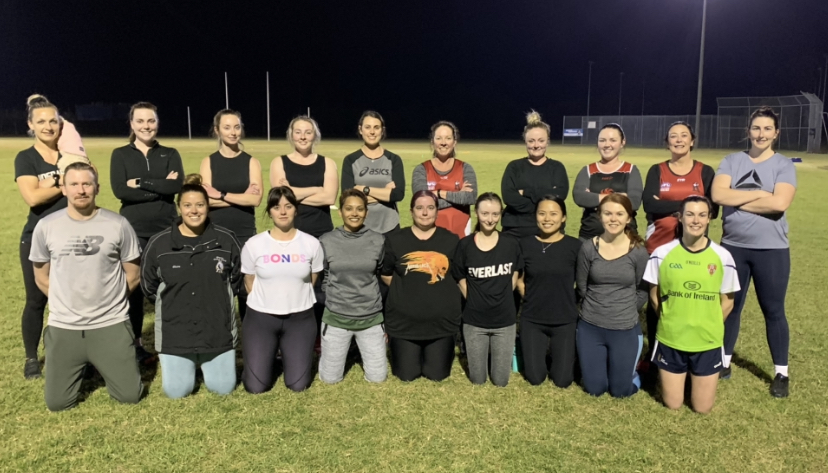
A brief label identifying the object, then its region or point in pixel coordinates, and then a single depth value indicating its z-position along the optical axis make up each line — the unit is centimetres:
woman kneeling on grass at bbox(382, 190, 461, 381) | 469
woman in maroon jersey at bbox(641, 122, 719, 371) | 468
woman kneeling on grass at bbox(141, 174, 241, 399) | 427
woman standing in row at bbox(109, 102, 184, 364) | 471
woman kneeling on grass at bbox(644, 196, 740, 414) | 406
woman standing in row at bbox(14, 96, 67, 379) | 442
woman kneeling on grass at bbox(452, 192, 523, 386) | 461
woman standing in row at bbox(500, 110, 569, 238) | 513
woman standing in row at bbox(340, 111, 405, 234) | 520
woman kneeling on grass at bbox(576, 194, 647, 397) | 435
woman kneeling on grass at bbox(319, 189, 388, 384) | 466
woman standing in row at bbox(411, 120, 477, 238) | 514
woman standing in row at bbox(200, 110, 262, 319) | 488
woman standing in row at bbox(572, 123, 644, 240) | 493
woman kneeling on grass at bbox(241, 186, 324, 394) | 444
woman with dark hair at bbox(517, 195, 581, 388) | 458
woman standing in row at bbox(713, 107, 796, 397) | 426
